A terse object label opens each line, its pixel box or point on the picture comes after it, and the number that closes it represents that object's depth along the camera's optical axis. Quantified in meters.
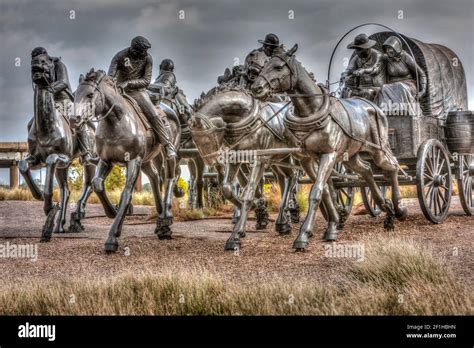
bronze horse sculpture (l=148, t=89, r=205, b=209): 12.95
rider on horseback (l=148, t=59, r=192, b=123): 13.00
